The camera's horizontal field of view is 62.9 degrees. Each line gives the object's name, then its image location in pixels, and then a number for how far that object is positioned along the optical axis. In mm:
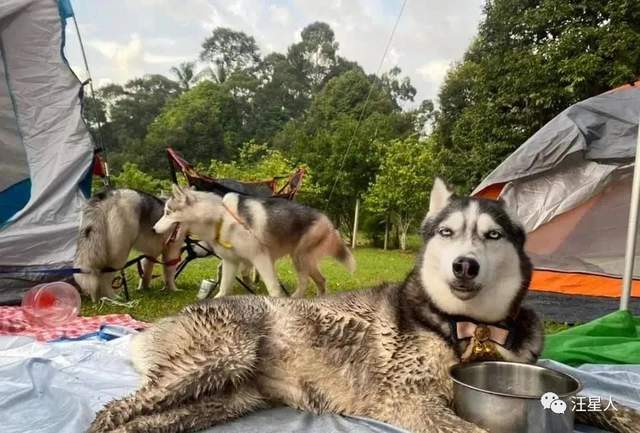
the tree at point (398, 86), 37531
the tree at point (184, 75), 42278
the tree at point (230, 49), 48250
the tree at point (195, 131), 27375
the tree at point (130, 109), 28250
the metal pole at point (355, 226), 19203
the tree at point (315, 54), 44900
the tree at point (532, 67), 12461
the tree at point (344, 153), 19406
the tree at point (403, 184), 17641
